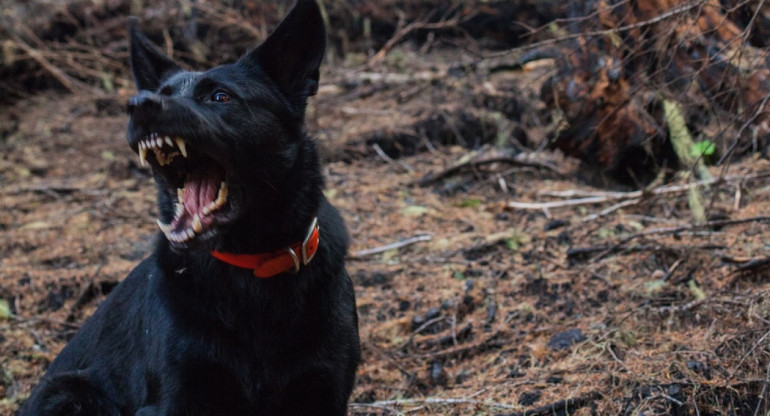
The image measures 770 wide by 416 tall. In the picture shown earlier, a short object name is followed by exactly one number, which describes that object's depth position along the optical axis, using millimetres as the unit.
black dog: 2674
